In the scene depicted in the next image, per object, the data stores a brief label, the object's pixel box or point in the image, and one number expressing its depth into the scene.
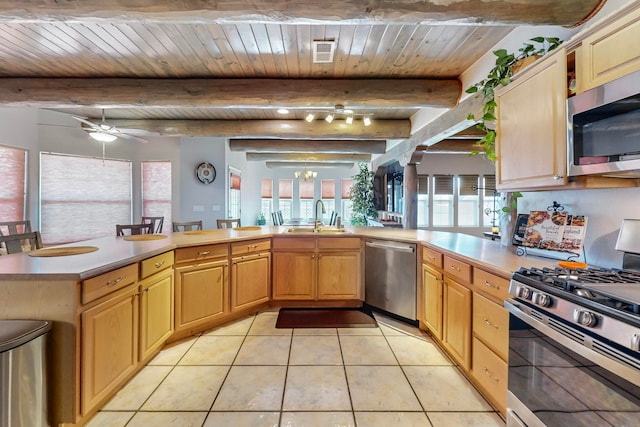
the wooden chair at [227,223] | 3.87
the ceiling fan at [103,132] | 3.66
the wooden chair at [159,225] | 3.81
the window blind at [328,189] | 9.89
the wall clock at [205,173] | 5.67
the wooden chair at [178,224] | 3.37
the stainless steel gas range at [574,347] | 0.92
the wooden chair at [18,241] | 1.96
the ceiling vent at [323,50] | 2.35
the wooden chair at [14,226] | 2.86
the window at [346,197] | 9.84
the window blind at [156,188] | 5.67
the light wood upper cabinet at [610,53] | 1.13
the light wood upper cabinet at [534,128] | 1.46
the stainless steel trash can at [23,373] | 1.24
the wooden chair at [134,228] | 2.98
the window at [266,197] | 9.49
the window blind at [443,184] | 7.43
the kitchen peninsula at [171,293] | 1.46
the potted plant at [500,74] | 1.80
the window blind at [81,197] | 4.55
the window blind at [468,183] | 7.42
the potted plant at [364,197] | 7.28
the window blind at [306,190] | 9.99
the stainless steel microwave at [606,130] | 1.15
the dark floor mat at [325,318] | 2.86
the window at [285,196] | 9.91
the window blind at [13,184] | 3.96
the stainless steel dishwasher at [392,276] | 2.78
